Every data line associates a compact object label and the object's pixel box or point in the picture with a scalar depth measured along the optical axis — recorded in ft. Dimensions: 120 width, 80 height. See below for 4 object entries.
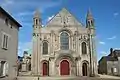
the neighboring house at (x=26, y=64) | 105.44
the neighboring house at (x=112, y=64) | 107.19
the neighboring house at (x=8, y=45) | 35.79
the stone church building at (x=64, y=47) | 71.40
